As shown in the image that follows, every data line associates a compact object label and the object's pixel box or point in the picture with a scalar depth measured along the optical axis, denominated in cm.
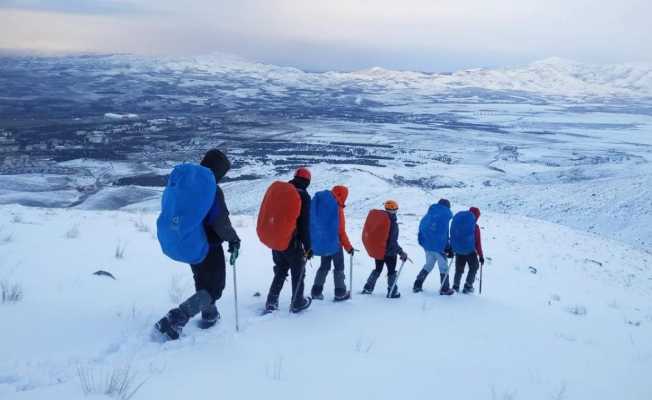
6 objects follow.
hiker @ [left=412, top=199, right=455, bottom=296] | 676
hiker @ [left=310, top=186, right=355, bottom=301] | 527
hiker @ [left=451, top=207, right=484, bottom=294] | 706
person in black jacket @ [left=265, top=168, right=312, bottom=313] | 465
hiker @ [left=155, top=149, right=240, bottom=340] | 383
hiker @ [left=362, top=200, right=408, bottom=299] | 600
